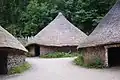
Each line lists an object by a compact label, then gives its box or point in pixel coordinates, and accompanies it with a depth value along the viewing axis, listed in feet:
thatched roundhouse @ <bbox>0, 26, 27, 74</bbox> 59.62
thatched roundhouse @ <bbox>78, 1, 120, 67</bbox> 64.49
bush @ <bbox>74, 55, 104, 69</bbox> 64.64
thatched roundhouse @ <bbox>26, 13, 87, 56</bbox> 101.81
